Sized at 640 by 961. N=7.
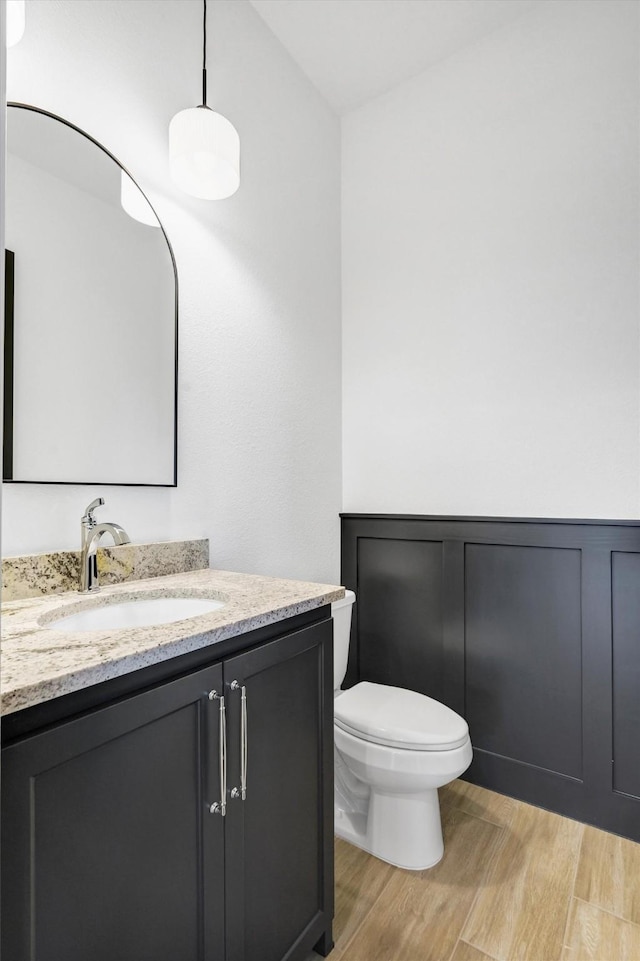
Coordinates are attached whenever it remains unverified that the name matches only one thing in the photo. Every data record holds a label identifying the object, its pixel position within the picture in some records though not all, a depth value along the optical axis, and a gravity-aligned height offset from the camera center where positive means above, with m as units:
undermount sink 1.13 -0.30
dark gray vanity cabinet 0.66 -0.55
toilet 1.46 -0.84
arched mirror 1.16 +0.45
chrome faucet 1.20 -0.13
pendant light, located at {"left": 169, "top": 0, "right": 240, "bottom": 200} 1.39 +0.96
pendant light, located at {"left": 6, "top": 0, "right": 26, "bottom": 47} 1.12 +1.06
